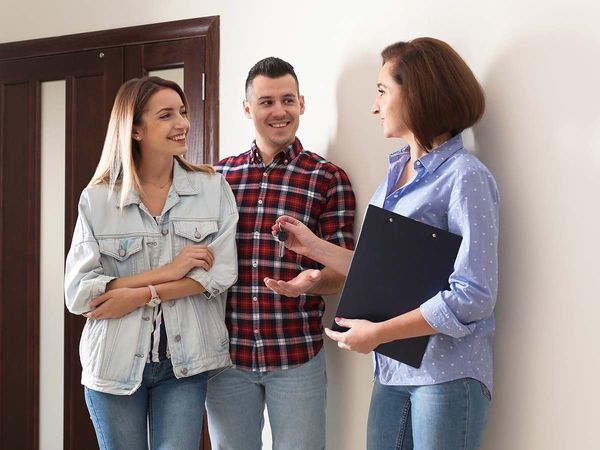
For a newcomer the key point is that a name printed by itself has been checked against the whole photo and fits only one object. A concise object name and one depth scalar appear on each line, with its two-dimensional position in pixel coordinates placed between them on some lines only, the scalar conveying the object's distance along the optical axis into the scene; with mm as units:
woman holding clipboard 1513
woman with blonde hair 1927
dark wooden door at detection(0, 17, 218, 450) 2846
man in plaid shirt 2088
